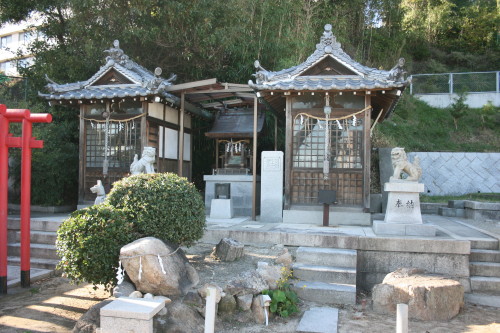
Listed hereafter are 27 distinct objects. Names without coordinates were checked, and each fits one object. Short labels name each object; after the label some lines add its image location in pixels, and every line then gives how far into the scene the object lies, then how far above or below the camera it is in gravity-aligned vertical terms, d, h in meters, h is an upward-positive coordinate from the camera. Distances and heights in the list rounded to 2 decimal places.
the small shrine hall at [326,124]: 10.26 +1.42
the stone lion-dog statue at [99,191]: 9.01 -0.45
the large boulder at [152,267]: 5.16 -1.29
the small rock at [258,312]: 5.78 -2.09
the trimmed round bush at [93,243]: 5.40 -1.02
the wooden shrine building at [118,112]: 11.52 +1.88
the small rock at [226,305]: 5.75 -1.97
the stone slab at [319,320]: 5.39 -2.17
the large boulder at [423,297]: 6.20 -1.98
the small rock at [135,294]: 5.08 -1.63
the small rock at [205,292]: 5.57 -1.74
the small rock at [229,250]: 7.20 -1.45
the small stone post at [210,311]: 3.52 -1.28
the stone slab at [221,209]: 11.44 -1.06
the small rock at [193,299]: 5.47 -1.81
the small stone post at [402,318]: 3.23 -1.20
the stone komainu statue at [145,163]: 9.70 +0.24
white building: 32.62 +11.79
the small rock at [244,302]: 5.82 -1.95
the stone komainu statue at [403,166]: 8.62 +0.23
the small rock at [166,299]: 5.11 -1.69
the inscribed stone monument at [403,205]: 8.41 -0.64
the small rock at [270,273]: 6.36 -1.67
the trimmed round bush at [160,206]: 6.00 -0.53
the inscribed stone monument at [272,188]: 10.57 -0.38
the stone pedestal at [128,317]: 4.36 -1.66
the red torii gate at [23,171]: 6.91 -0.01
